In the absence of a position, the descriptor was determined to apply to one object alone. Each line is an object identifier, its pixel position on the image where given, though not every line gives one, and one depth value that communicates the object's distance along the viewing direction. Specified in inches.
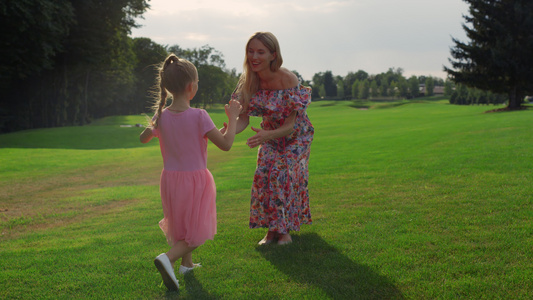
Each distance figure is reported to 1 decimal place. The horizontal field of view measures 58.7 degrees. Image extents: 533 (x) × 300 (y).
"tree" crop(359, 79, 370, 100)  5039.4
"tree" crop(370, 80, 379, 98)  5098.4
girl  159.8
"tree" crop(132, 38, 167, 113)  3051.2
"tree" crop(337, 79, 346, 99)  5364.2
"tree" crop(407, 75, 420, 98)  4923.7
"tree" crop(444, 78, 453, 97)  4803.2
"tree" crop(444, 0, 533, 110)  1615.4
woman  211.0
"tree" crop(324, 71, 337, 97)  5491.1
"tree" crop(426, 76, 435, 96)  5276.6
